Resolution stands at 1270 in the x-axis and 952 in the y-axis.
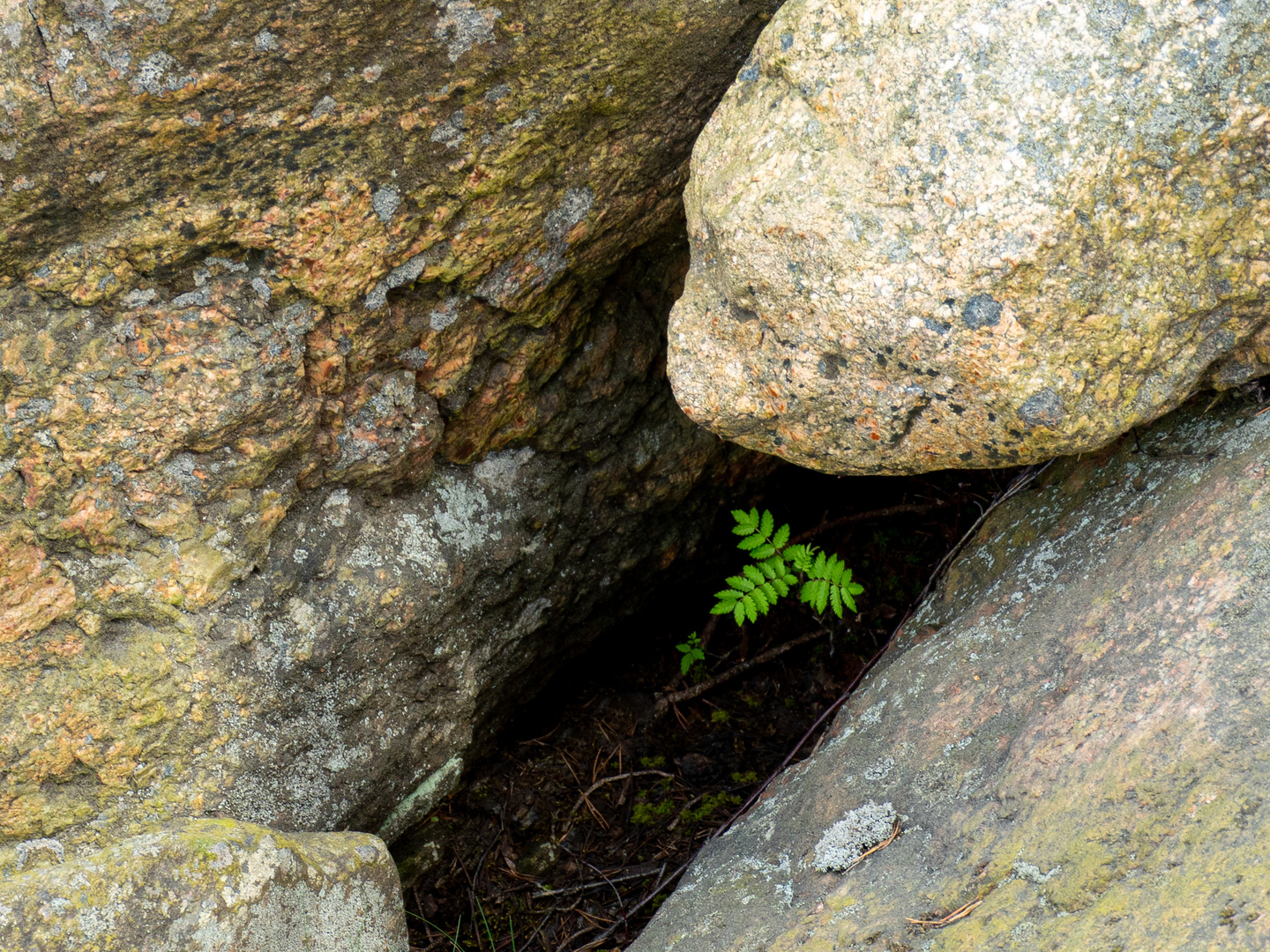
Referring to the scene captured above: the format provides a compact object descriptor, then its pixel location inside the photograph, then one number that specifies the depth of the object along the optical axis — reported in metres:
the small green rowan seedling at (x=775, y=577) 3.09
